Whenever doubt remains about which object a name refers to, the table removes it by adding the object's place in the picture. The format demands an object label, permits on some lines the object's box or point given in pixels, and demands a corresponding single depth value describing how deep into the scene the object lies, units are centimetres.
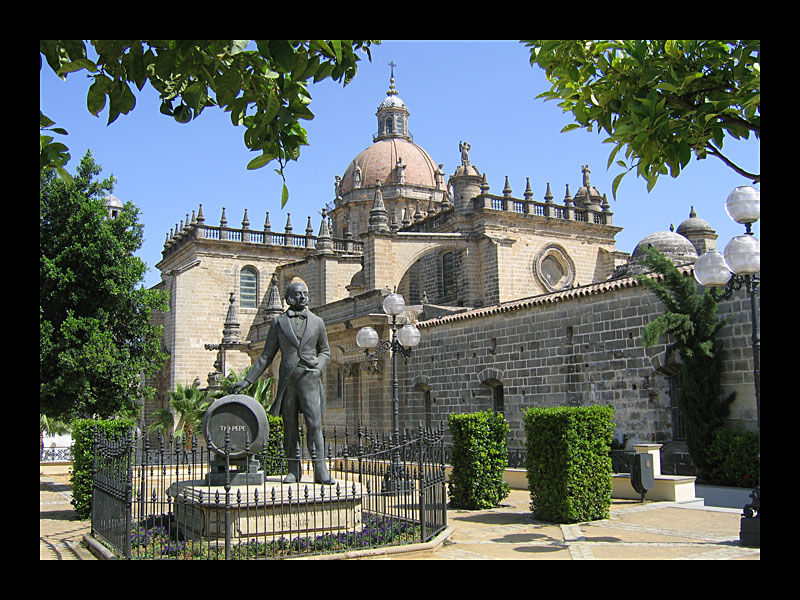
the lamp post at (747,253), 791
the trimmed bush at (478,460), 1170
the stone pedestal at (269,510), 783
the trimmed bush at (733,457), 1249
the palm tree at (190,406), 2117
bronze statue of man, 892
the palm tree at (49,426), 2673
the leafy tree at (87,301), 1594
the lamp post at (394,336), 1309
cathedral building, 1578
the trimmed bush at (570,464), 1026
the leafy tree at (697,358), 1346
